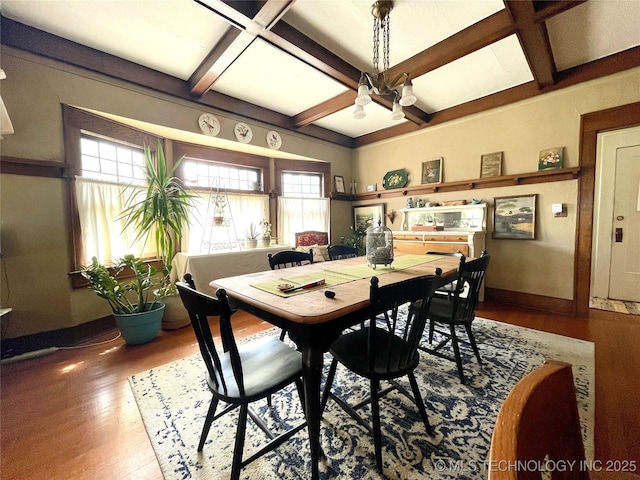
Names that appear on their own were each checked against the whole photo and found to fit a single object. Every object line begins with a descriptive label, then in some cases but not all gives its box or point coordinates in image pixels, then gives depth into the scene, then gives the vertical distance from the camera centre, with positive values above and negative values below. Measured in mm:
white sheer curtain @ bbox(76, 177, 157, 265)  2500 +84
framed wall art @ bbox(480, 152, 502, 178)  3461 +807
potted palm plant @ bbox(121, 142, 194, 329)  2553 +166
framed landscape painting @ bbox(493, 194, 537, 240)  3244 +57
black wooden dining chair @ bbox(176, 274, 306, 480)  1009 -709
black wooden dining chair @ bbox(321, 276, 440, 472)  1160 -707
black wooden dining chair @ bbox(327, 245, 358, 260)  2770 -292
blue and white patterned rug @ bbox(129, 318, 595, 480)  1186 -1147
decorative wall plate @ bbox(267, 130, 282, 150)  3778 +1324
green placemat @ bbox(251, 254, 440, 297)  1466 -351
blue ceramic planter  2312 -918
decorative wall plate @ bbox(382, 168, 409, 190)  4406 +810
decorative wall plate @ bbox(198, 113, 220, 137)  3093 +1297
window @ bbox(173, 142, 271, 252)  3400 +542
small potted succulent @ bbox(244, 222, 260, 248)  3572 -141
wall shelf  3006 +563
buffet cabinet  3408 -120
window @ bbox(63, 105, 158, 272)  2420 +519
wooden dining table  1070 -366
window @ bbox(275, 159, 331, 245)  4344 +523
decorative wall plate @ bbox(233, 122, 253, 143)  3416 +1311
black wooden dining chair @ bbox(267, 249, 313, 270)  2193 -294
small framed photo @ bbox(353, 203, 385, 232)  4785 +169
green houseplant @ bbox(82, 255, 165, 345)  2234 -712
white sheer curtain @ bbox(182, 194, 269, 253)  3381 +68
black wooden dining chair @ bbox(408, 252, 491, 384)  1771 -676
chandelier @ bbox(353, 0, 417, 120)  1880 +1093
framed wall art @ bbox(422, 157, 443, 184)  3996 +855
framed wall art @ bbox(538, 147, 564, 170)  3031 +771
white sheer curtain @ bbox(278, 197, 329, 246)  4336 +172
